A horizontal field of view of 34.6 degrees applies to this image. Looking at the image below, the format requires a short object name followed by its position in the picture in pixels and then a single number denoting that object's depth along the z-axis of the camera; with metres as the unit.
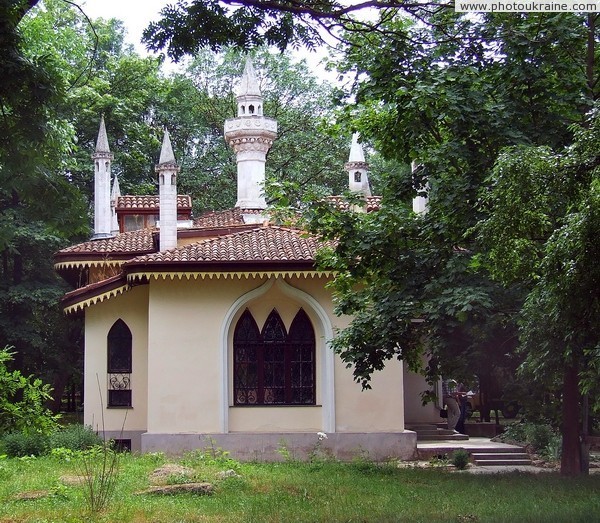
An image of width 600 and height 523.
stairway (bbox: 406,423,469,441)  23.17
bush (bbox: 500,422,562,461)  20.52
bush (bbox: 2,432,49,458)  19.36
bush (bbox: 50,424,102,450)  19.58
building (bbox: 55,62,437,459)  19.95
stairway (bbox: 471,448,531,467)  20.22
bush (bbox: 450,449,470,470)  18.77
